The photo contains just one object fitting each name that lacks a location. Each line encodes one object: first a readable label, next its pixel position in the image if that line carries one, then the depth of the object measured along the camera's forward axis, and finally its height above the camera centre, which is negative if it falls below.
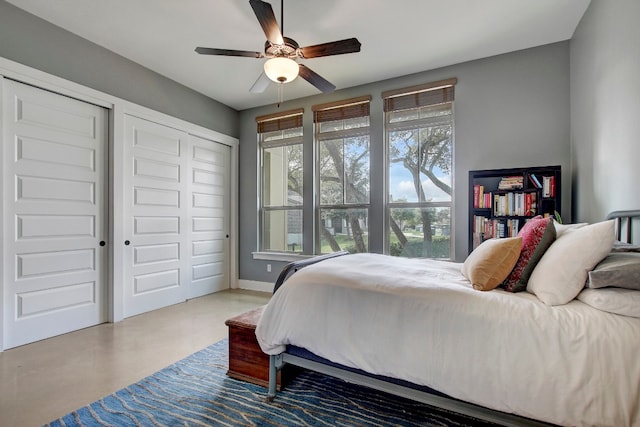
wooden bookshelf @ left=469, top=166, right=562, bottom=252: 2.80 +0.12
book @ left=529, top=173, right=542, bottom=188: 2.84 +0.30
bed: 1.10 -0.54
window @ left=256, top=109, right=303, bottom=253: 4.50 +0.48
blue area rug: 1.67 -1.16
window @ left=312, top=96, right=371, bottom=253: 4.03 +0.53
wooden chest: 2.02 -1.00
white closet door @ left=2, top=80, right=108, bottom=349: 2.59 +0.01
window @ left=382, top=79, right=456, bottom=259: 3.54 +0.53
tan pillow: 1.54 -0.28
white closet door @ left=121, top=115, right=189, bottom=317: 3.47 -0.05
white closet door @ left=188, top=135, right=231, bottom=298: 4.27 -0.04
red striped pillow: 1.53 -0.21
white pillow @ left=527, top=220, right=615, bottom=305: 1.28 -0.23
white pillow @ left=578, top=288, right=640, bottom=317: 1.11 -0.34
